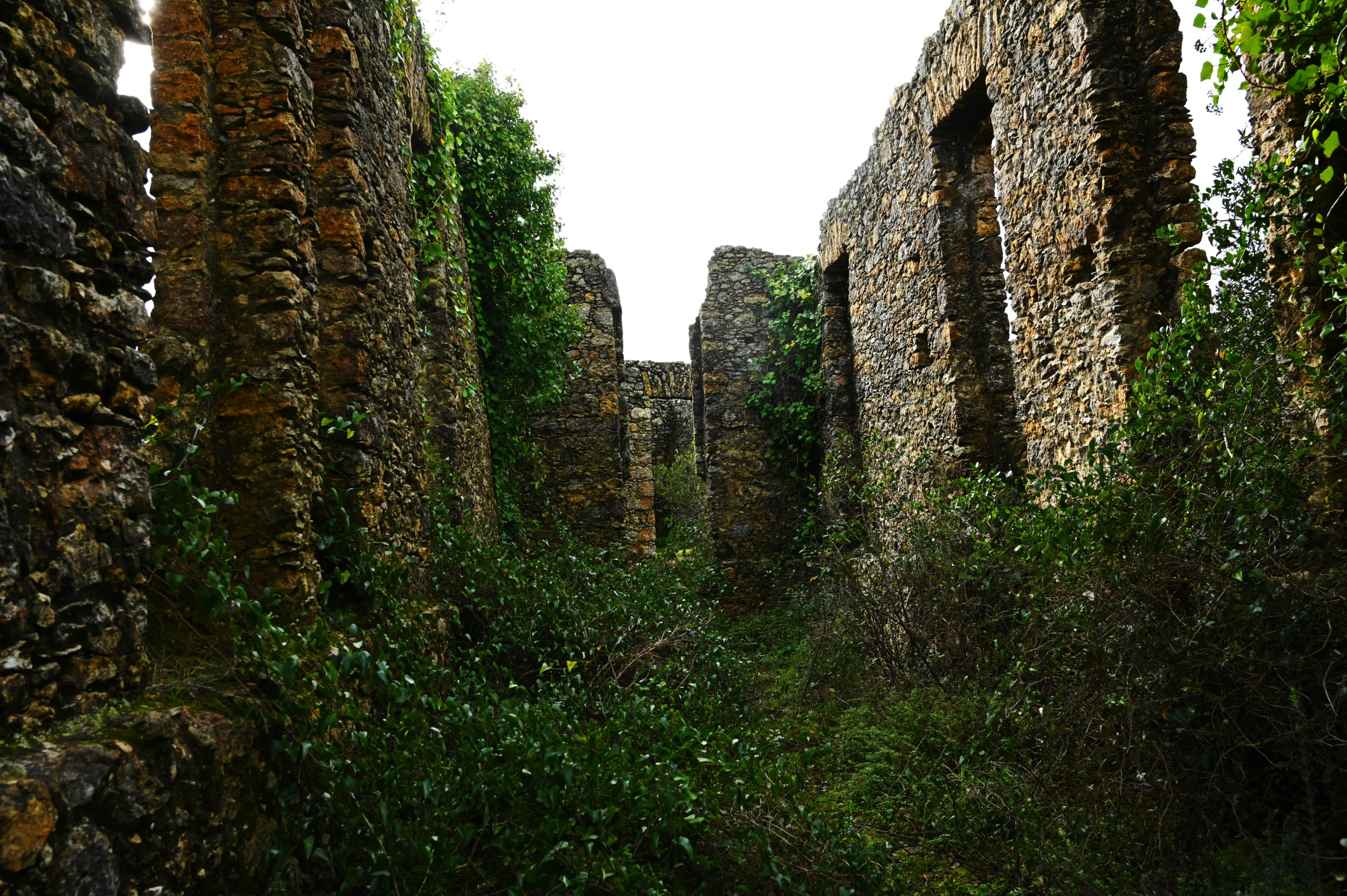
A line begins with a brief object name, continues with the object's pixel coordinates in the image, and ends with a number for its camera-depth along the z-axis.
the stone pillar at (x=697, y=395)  12.39
